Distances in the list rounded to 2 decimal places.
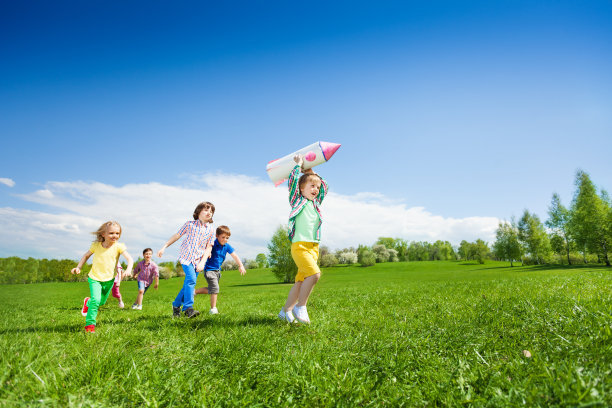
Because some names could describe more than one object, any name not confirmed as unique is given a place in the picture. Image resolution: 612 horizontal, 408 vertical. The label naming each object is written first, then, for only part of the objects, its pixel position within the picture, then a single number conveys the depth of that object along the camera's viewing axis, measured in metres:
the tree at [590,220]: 45.78
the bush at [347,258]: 91.31
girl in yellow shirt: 5.86
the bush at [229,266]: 75.78
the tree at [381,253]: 96.81
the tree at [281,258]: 46.81
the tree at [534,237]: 61.71
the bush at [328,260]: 86.42
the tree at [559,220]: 56.94
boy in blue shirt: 7.88
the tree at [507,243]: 67.00
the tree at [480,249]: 89.80
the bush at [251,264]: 87.15
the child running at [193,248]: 6.36
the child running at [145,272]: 11.74
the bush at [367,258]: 82.38
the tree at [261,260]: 92.56
